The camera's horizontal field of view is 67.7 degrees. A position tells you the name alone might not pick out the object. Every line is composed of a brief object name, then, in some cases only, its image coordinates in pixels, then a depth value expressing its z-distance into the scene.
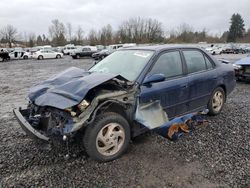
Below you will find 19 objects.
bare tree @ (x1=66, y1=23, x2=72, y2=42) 59.39
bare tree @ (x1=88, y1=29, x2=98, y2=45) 53.35
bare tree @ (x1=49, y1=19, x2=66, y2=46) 52.32
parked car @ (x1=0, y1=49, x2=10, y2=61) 22.80
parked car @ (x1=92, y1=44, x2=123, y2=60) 21.93
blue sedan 2.39
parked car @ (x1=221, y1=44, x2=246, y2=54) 33.35
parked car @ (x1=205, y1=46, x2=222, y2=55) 31.43
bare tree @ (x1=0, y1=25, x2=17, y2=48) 54.38
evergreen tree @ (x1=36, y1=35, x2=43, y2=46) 60.64
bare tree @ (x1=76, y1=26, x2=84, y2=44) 56.54
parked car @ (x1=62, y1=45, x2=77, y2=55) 35.20
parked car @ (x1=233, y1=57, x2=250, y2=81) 6.58
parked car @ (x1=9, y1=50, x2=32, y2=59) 26.77
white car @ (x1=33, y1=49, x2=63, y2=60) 25.84
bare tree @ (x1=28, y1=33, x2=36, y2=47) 56.95
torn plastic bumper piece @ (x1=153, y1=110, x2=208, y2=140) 2.78
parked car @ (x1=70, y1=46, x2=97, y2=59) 25.70
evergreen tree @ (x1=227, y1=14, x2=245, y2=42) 62.78
